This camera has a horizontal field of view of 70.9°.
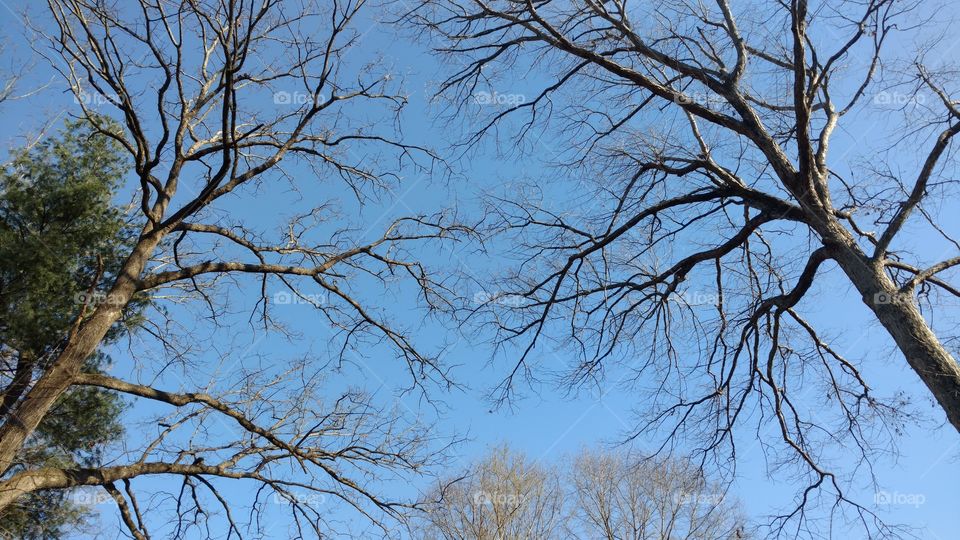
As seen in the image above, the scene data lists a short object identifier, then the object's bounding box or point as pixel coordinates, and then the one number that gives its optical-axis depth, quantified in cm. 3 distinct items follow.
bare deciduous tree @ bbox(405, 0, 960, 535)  532
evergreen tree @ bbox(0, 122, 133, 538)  729
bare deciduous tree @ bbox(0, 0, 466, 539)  531
